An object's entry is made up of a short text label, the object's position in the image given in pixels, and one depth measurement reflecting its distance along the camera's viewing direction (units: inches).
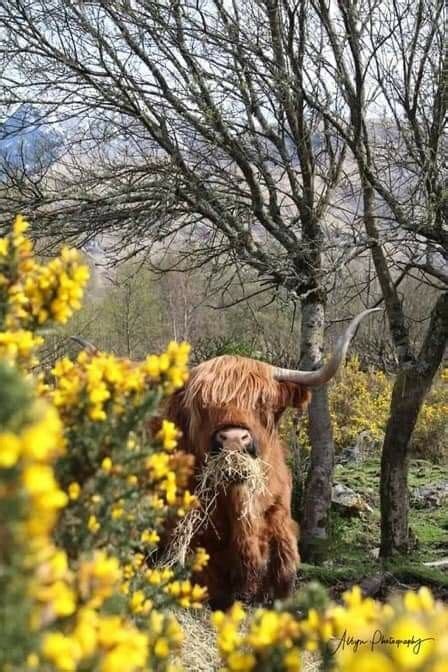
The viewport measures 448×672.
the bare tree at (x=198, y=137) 279.7
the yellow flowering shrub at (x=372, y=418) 545.6
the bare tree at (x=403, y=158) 252.4
